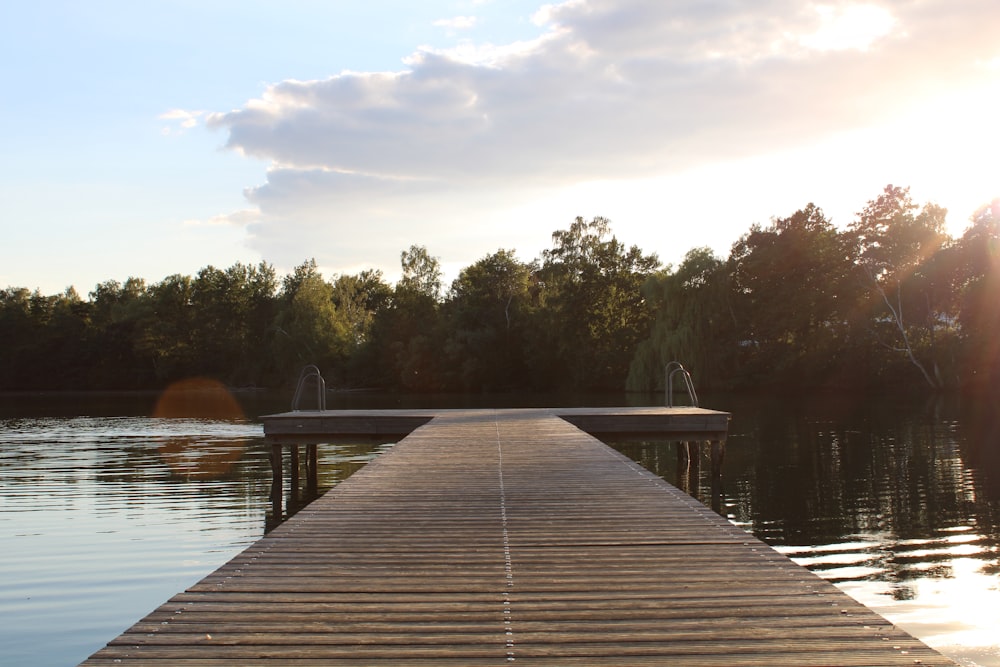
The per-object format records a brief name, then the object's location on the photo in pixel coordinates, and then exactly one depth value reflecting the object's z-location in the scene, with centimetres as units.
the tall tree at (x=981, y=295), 4062
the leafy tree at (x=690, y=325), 4534
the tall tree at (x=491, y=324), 5941
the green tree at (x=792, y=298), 4650
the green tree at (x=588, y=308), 5644
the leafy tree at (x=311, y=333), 6875
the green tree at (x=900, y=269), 4334
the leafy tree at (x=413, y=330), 6222
